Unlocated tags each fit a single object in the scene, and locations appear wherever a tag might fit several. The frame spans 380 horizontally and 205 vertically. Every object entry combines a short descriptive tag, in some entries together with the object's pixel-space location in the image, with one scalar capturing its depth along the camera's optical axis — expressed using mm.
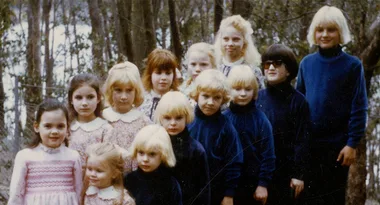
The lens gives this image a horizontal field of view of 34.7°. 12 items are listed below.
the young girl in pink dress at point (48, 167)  3975
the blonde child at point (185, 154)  4066
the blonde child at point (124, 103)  4418
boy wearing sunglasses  4508
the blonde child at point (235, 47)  5047
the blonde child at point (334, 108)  4621
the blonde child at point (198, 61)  4977
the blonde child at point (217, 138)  4246
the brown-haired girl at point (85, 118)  4305
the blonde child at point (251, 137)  4371
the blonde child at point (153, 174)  3904
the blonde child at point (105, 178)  3916
